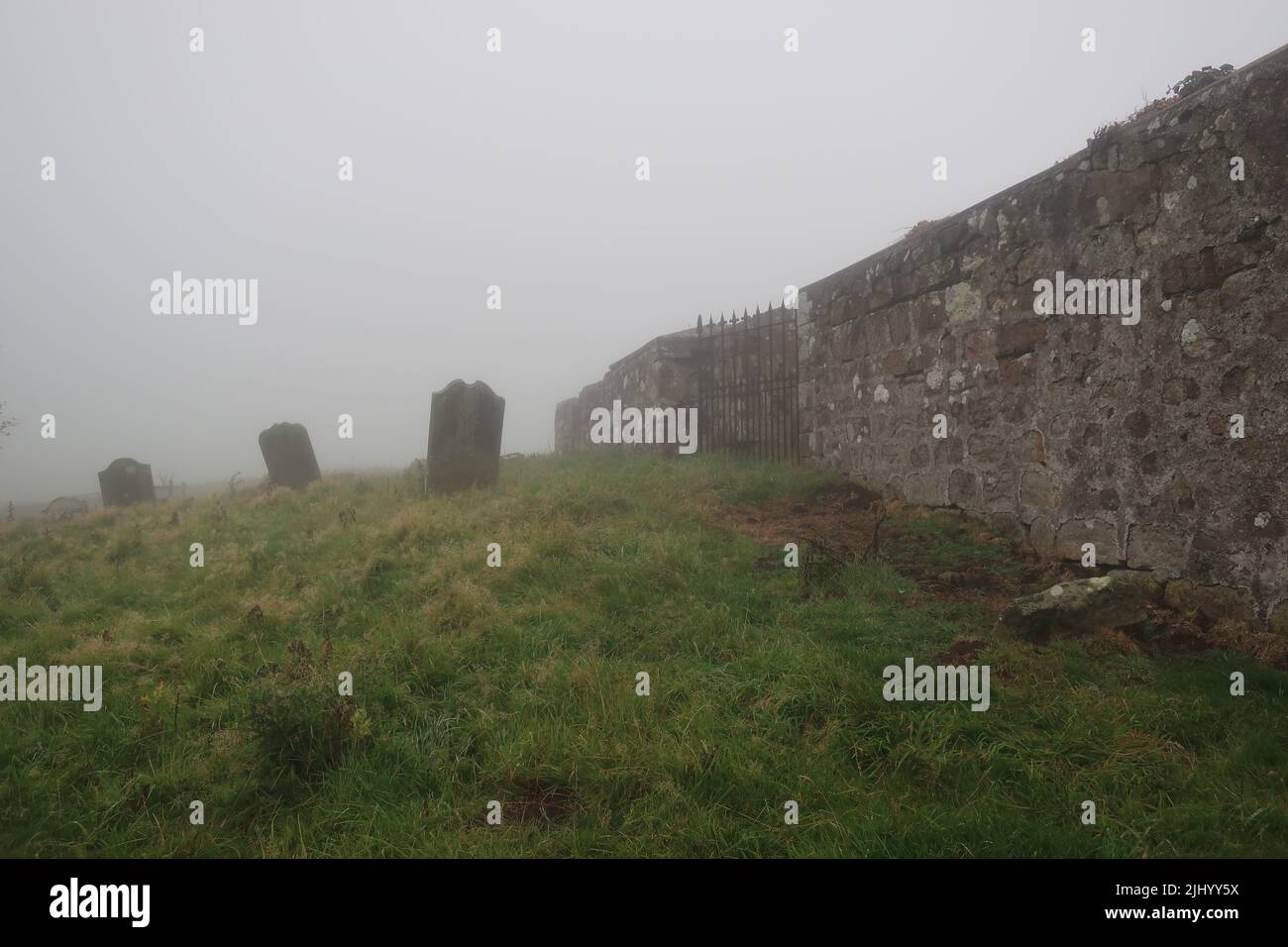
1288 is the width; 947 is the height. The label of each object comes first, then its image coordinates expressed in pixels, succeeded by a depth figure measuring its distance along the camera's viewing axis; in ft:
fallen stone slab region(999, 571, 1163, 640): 11.53
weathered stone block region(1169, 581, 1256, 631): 10.87
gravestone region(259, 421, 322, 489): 38.70
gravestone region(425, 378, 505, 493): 27.14
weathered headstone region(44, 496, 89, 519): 41.83
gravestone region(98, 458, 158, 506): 40.73
